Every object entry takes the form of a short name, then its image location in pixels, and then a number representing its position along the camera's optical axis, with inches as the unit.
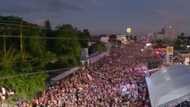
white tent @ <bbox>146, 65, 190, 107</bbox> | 741.8
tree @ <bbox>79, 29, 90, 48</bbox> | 3725.6
